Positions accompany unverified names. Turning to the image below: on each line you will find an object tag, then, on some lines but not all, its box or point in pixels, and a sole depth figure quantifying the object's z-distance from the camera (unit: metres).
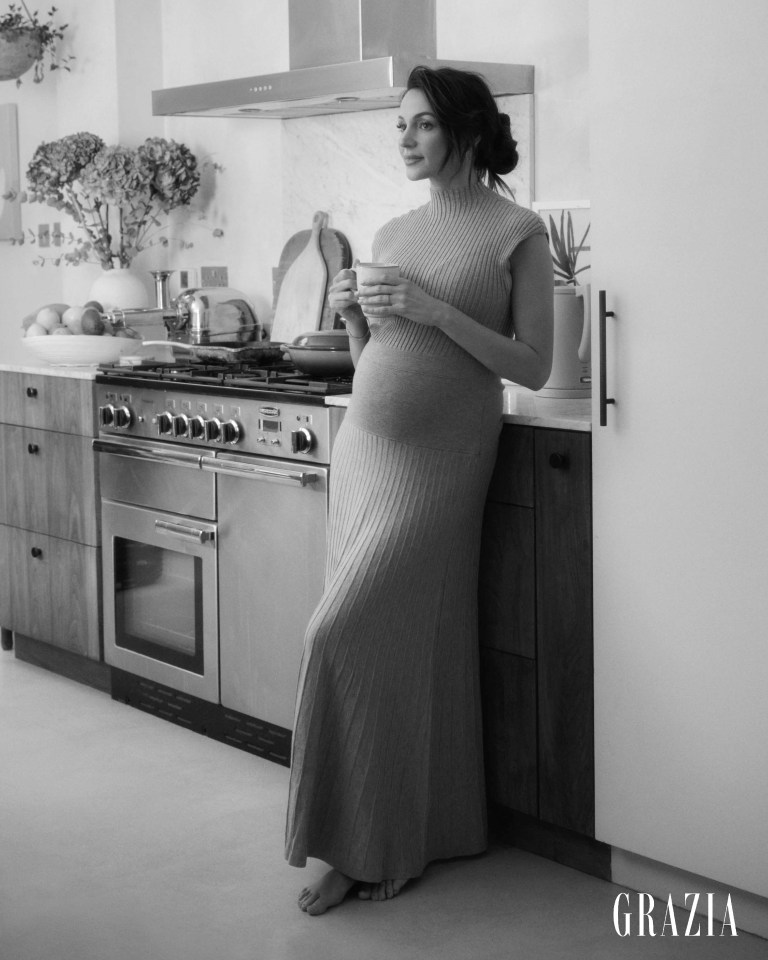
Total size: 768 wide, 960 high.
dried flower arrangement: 4.08
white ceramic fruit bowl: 3.67
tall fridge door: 2.12
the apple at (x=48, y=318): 3.83
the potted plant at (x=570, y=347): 2.69
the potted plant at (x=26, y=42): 4.36
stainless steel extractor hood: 3.08
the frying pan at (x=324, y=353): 3.09
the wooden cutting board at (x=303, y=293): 3.75
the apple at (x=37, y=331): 3.81
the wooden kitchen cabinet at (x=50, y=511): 3.59
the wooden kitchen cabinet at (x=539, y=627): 2.43
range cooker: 2.95
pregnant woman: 2.40
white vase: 4.21
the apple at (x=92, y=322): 3.74
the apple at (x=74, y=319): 3.78
